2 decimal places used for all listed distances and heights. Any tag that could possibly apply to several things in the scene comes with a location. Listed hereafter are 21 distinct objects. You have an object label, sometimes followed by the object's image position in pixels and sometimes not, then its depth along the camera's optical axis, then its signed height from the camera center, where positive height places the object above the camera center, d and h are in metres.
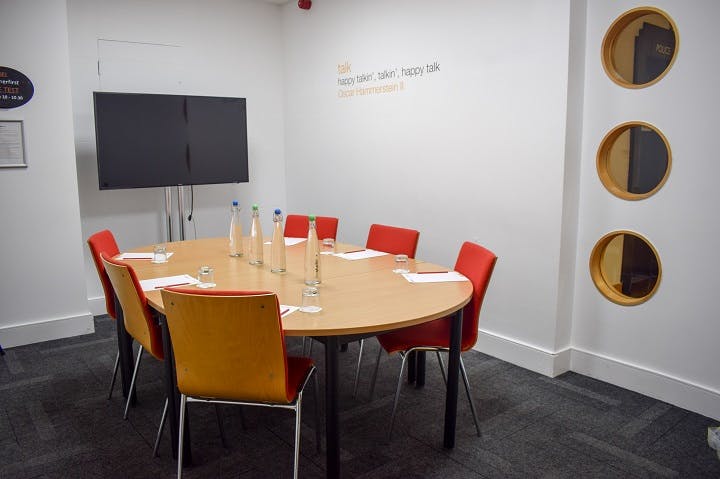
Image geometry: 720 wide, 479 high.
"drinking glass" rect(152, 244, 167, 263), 3.27 -0.48
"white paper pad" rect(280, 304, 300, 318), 2.24 -0.56
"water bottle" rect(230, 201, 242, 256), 3.41 -0.38
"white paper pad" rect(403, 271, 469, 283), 2.81 -0.54
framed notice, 4.00 +0.20
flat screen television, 4.43 +0.28
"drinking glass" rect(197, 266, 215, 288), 2.71 -0.52
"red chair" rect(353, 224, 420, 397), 3.57 -0.45
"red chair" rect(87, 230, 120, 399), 3.12 -0.53
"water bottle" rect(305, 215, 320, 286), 2.73 -0.43
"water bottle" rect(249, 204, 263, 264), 3.19 -0.40
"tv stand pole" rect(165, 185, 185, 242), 5.01 -0.36
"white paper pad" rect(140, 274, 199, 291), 2.67 -0.54
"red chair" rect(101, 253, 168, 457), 2.46 -0.62
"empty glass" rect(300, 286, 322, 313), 2.29 -0.54
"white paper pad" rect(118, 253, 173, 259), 3.40 -0.51
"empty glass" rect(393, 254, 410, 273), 3.04 -0.50
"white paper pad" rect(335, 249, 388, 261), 3.42 -0.51
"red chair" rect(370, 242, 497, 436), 2.70 -0.82
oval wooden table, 2.14 -0.56
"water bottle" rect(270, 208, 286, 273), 2.99 -0.43
